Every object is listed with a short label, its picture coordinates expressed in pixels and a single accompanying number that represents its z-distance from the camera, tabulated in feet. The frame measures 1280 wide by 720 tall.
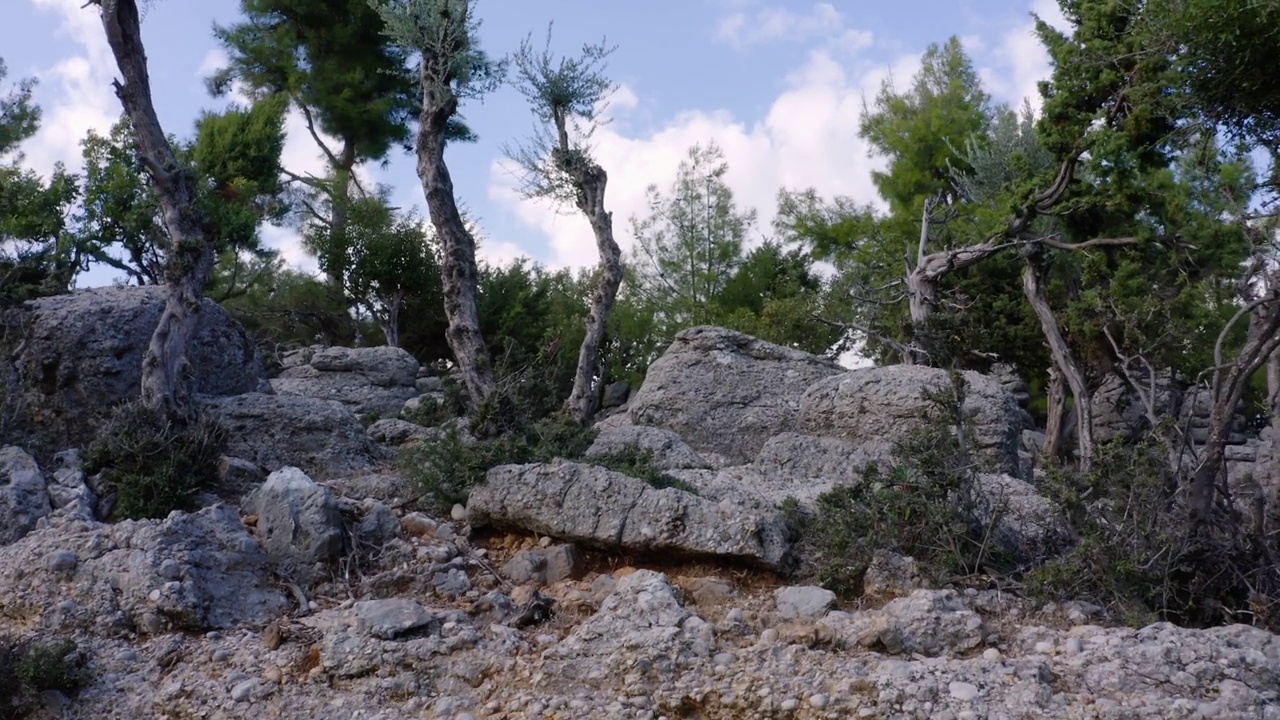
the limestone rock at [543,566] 21.83
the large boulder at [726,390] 36.40
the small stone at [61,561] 20.71
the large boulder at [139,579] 19.89
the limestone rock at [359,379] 42.57
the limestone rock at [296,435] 28.45
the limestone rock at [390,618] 18.76
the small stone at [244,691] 17.87
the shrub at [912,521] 20.45
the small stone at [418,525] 23.61
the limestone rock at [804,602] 19.31
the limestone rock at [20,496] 22.84
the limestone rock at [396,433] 32.17
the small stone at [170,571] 20.39
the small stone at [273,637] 19.25
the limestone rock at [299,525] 21.95
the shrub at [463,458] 24.61
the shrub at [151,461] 24.11
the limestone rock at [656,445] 28.48
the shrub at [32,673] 17.48
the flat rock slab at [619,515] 21.44
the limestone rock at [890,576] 20.15
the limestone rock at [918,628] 17.37
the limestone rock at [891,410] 31.24
